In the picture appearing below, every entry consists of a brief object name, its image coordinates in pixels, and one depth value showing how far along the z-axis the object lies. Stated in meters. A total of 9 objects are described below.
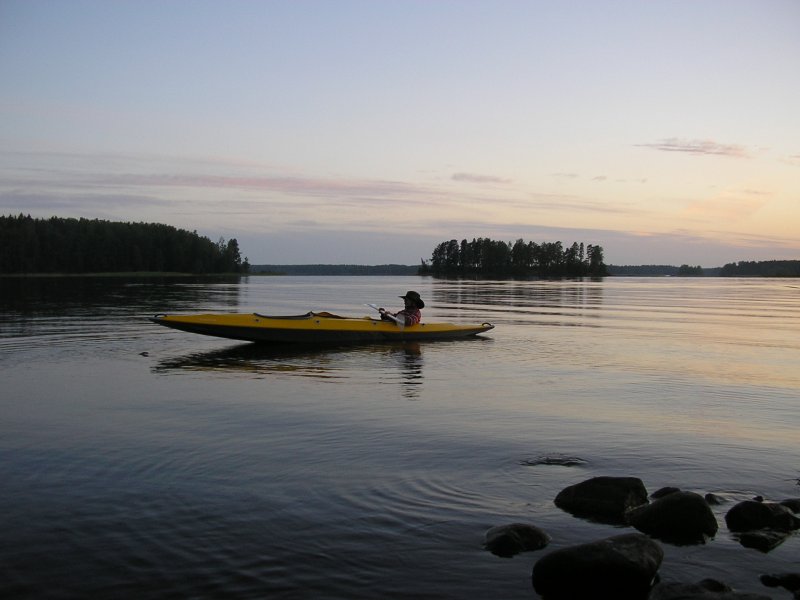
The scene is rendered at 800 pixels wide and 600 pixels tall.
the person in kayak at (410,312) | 26.25
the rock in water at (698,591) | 5.56
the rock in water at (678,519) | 7.31
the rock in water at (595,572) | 6.00
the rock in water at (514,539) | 6.88
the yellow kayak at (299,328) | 22.97
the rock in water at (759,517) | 7.54
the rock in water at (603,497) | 7.86
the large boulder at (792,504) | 8.09
